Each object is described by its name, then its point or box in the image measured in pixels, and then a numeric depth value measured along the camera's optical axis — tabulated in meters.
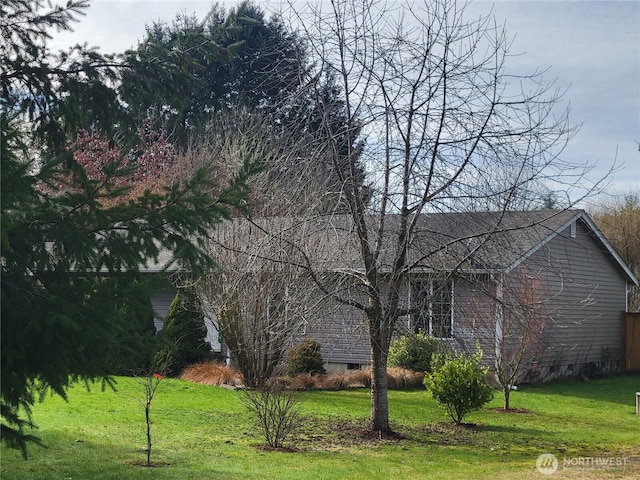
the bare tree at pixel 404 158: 9.65
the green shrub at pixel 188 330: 17.59
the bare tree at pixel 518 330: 10.02
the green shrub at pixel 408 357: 17.42
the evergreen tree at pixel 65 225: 4.62
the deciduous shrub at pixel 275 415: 10.03
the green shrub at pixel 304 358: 17.44
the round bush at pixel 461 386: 12.05
